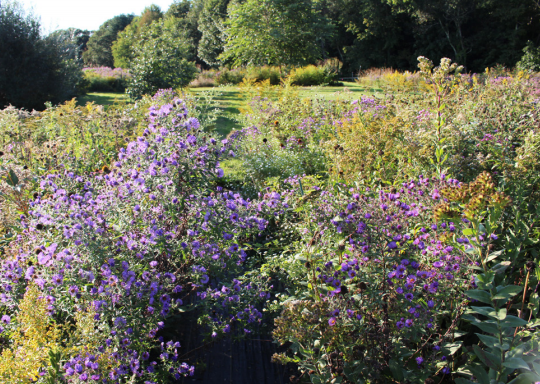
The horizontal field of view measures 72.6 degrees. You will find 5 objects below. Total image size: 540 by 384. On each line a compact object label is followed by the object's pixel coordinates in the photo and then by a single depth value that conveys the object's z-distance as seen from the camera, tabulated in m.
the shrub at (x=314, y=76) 17.69
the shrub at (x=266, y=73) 18.19
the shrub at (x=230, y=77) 19.53
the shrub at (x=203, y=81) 20.57
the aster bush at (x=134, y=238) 1.98
